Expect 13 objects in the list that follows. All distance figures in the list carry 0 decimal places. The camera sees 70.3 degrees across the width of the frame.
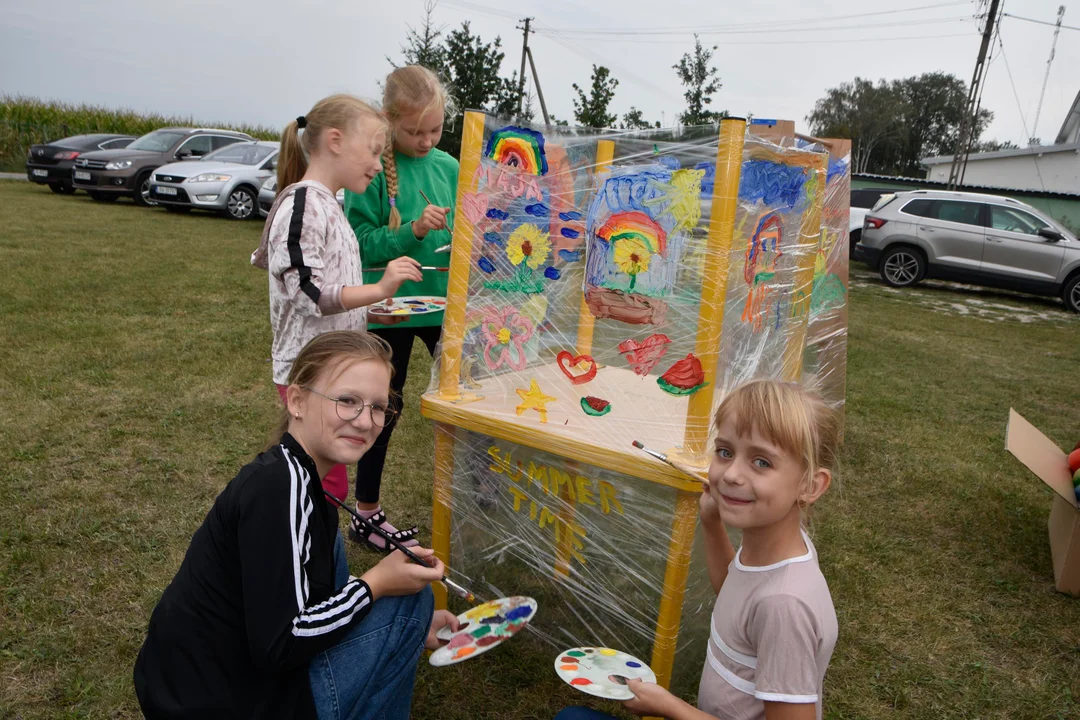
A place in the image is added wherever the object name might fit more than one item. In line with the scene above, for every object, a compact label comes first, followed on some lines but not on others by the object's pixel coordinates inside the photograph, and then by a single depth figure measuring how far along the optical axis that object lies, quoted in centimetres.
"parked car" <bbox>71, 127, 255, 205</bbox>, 1169
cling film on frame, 165
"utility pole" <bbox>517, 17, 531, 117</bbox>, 2258
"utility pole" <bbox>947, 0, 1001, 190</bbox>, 1716
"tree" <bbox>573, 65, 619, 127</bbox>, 1648
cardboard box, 260
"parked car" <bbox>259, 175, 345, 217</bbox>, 1101
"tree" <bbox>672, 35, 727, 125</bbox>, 1781
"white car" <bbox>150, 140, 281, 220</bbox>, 1095
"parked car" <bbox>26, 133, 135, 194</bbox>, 1270
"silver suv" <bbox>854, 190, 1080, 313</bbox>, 962
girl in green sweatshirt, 216
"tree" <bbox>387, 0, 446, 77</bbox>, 1769
